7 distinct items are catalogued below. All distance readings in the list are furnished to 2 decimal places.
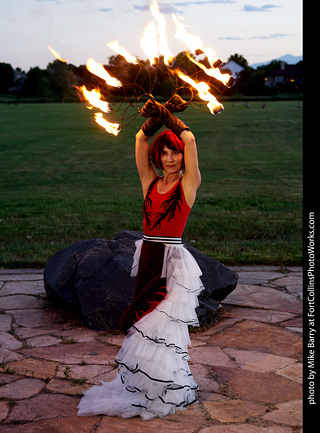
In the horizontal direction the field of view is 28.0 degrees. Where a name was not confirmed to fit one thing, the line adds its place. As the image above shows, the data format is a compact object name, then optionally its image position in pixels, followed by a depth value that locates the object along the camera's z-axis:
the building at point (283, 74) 128.01
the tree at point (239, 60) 109.29
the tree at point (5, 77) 105.68
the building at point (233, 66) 107.89
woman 4.42
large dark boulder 6.16
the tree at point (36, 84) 91.00
